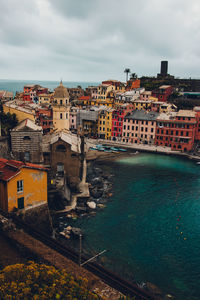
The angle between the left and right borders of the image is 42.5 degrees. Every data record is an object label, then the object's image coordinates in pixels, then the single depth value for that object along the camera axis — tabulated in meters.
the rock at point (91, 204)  47.72
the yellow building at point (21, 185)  33.22
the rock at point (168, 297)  28.39
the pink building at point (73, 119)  107.69
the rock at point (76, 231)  38.31
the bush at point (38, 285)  15.23
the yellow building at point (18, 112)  60.81
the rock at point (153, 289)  28.94
